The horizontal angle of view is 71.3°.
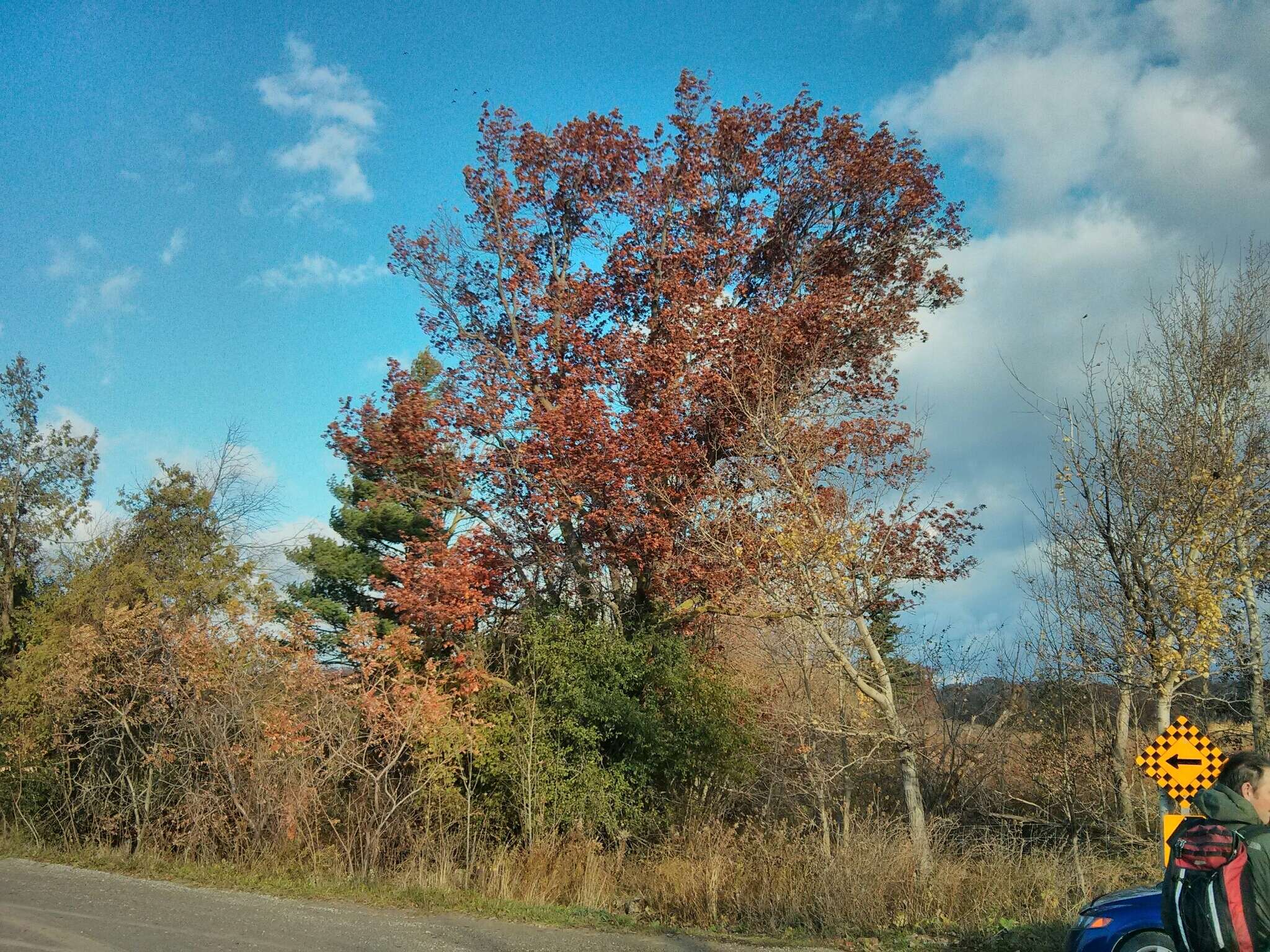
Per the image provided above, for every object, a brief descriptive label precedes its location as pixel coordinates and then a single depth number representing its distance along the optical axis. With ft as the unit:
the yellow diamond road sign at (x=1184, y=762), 26.89
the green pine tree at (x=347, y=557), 108.27
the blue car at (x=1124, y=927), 20.22
